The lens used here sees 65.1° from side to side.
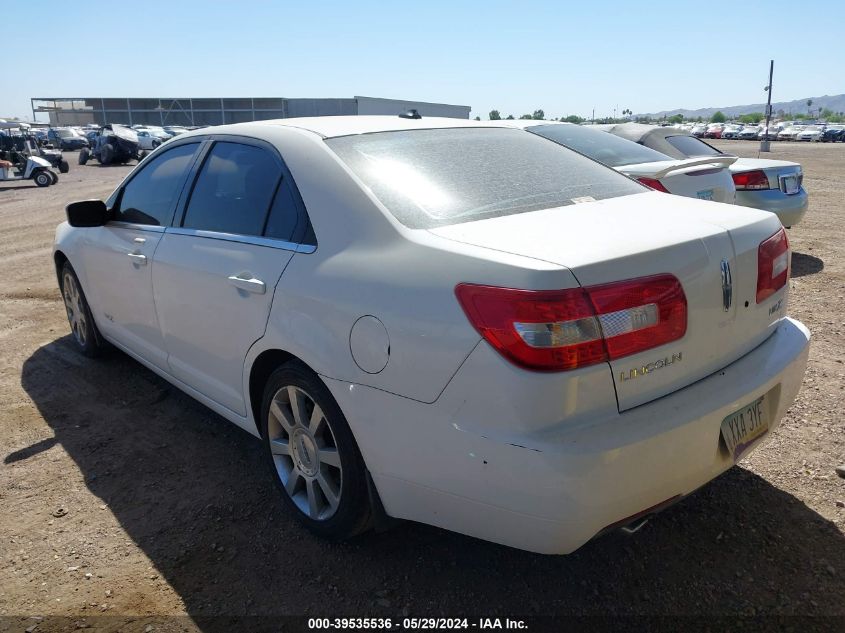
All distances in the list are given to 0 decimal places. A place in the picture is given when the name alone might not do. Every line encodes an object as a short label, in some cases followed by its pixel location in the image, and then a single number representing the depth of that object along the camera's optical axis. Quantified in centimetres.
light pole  3492
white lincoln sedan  192
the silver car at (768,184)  731
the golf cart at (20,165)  2141
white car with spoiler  563
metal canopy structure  9369
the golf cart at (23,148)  2277
